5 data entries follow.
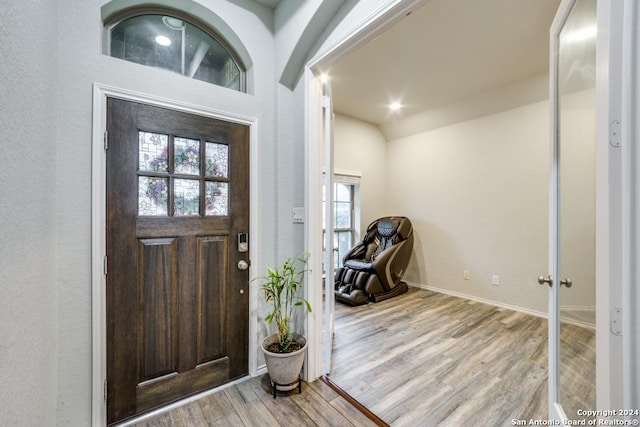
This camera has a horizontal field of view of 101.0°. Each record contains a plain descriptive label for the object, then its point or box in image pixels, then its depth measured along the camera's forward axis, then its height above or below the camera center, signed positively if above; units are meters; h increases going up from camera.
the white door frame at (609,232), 0.65 -0.05
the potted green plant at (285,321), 1.70 -0.78
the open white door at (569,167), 1.00 +0.20
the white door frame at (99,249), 1.42 -0.19
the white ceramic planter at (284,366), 1.68 -0.99
